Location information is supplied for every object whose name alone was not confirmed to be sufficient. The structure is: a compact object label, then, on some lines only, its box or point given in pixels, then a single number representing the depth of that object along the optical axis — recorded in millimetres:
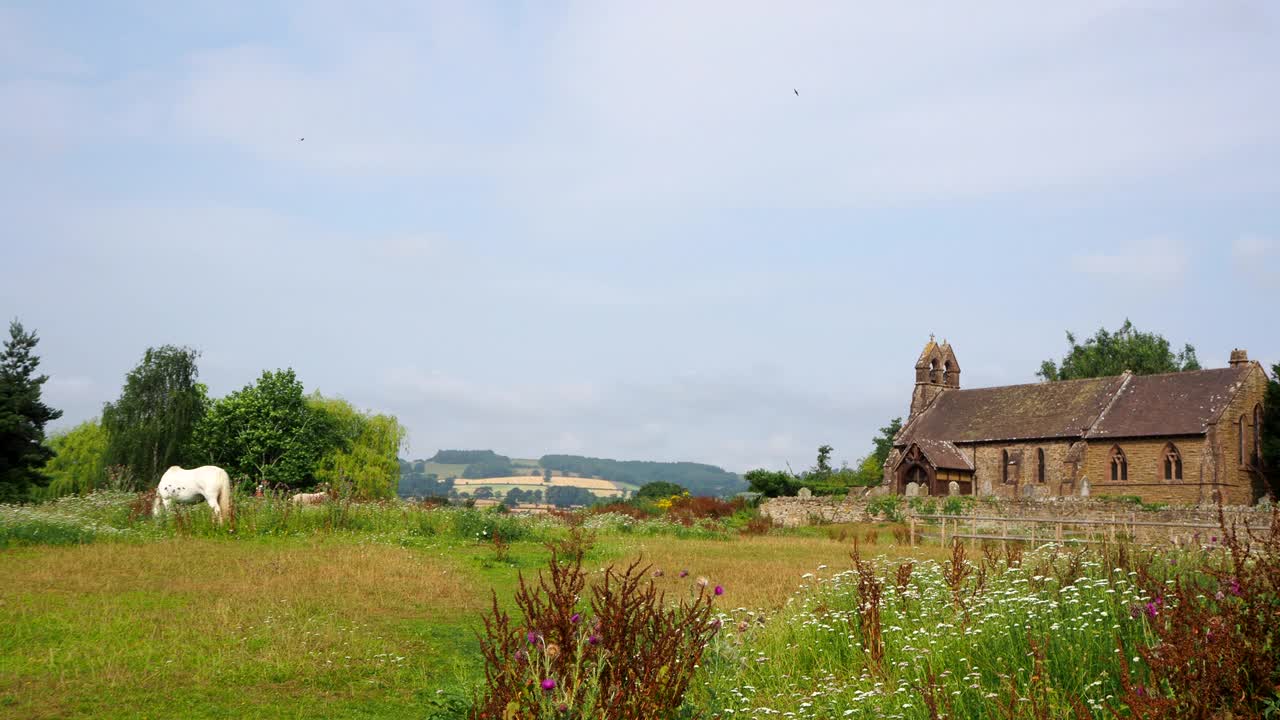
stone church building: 47750
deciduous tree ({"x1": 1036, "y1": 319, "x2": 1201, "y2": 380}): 78062
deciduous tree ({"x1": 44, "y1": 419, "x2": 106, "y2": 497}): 50391
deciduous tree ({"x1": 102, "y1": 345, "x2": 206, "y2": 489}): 45125
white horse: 21500
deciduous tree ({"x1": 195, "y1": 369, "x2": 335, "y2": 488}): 47312
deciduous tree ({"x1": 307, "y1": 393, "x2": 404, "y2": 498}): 55125
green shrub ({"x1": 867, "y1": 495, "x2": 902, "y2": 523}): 38000
